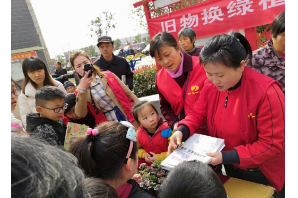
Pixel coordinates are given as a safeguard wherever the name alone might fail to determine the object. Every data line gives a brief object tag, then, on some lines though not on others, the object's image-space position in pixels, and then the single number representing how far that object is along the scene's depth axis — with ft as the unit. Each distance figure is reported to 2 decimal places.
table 3.90
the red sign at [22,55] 40.34
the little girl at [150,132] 6.68
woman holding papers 3.72
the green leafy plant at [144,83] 17.49
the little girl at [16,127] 4.83
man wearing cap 10.34
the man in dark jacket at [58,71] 26.27
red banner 11.98
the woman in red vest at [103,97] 7.87
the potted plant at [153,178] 4.22
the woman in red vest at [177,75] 5.95
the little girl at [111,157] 3.79
